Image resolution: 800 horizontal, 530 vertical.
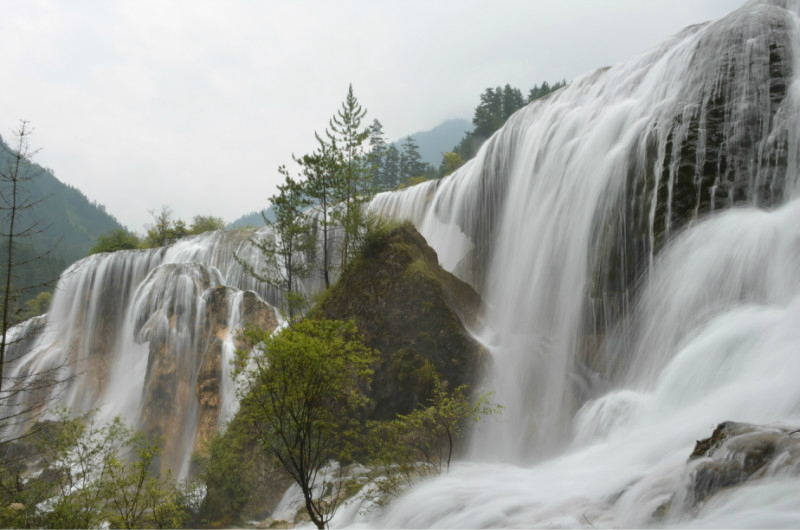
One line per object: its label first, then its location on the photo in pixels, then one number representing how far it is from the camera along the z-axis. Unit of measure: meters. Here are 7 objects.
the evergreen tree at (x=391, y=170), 73.88
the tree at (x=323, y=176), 21.52
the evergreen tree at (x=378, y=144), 73.00
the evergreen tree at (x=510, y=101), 63.69
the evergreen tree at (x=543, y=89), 67.62
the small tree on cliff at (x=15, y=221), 9.24
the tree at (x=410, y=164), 73.12
